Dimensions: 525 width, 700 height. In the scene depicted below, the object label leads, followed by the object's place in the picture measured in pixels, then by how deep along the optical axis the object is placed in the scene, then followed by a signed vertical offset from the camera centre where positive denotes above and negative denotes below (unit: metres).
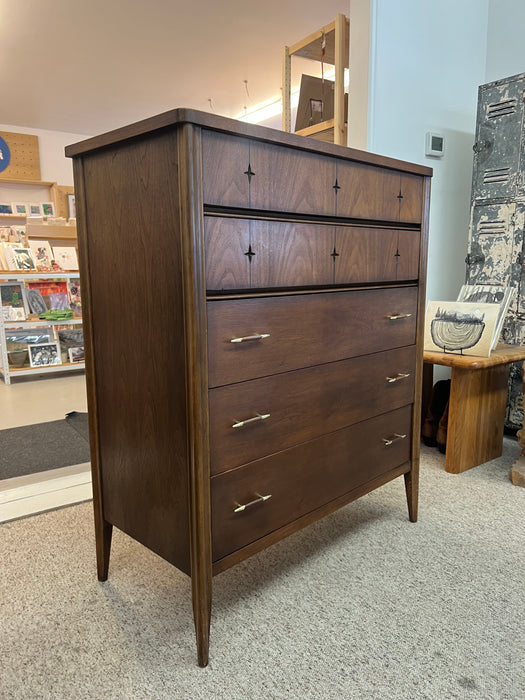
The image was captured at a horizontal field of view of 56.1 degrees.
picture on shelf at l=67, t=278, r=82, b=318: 4.73 -0.38
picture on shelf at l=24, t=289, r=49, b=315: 4.50 -0.41
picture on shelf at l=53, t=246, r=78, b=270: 4.73 -0.01
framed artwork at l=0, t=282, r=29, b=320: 4.40 -0.36
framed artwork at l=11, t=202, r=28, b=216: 6.70 +0.64
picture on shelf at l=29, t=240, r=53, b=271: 4.62 +0.02
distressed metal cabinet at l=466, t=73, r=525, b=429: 2.46 +0.28
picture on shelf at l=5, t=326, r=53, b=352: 4.31 -0.72
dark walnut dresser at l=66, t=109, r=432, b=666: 1.08 -0.18
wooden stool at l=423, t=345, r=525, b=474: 2.22 -0.69
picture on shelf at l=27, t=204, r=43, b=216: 6.80 +0.64
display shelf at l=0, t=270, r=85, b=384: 4.23 -0.64
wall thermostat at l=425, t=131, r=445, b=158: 2.55 +0.58
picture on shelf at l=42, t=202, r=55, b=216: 6.98 +0.67
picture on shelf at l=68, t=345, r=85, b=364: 4.54 -0.90
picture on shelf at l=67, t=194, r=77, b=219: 7.12 +0.70
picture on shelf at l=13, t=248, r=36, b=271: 4.44 -0.03
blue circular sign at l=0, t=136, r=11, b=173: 6.75 +1.36
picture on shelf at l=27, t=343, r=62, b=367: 4.34 -0.87
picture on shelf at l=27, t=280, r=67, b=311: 4.59 -0.30
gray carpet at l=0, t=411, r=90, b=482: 2.33 -0.99
